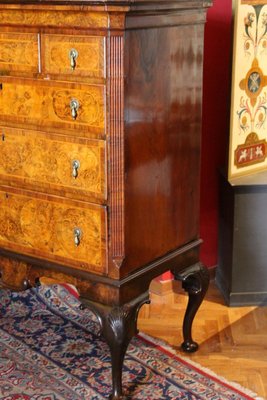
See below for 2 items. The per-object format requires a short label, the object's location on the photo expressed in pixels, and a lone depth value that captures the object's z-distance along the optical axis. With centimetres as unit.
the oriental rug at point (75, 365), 237
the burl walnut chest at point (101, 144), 201
